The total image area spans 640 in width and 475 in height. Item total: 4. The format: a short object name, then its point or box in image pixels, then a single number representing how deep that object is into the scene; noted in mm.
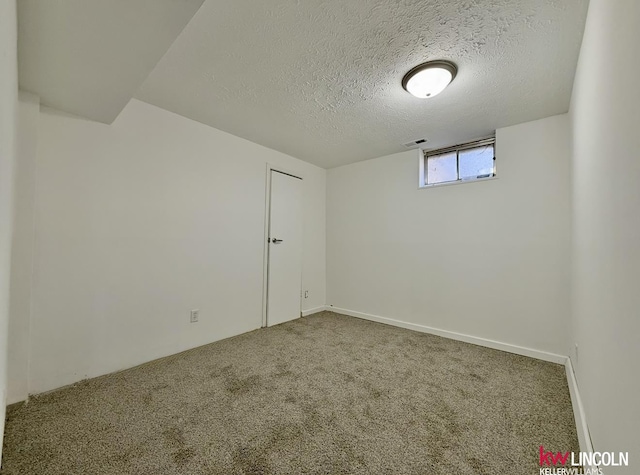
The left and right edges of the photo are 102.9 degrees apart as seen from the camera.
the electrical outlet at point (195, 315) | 2633
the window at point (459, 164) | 2959
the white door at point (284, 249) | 3422
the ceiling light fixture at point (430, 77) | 1786
